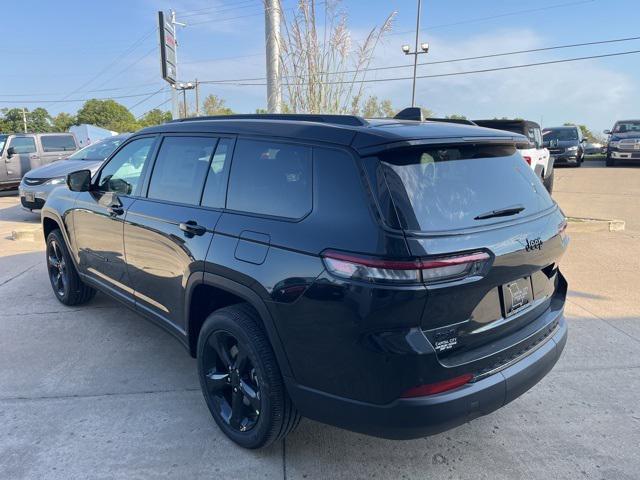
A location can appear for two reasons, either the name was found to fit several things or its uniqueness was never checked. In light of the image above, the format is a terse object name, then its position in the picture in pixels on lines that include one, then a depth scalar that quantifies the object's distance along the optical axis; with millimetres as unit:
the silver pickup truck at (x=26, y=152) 14328
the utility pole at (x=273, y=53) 6285
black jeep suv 2031
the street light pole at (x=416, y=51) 25598
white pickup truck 9742
